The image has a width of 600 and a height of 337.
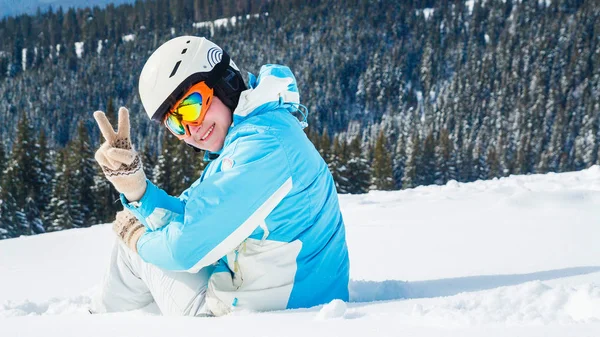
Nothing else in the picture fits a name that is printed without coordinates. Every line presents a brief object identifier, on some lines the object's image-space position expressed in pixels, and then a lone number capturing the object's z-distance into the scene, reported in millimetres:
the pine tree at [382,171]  48250
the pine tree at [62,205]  29984
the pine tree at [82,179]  30625
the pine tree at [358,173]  44000
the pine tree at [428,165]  62375
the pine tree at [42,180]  30734
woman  2504
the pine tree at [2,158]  32094
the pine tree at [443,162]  64125
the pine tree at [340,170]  42331
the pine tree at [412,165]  59531
